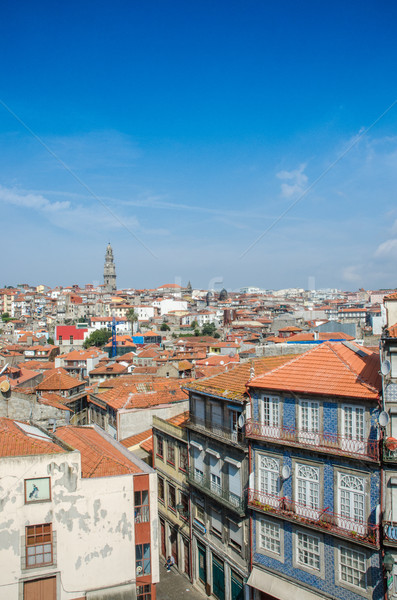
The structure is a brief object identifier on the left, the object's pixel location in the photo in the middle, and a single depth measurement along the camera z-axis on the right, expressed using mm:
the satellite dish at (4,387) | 23836
